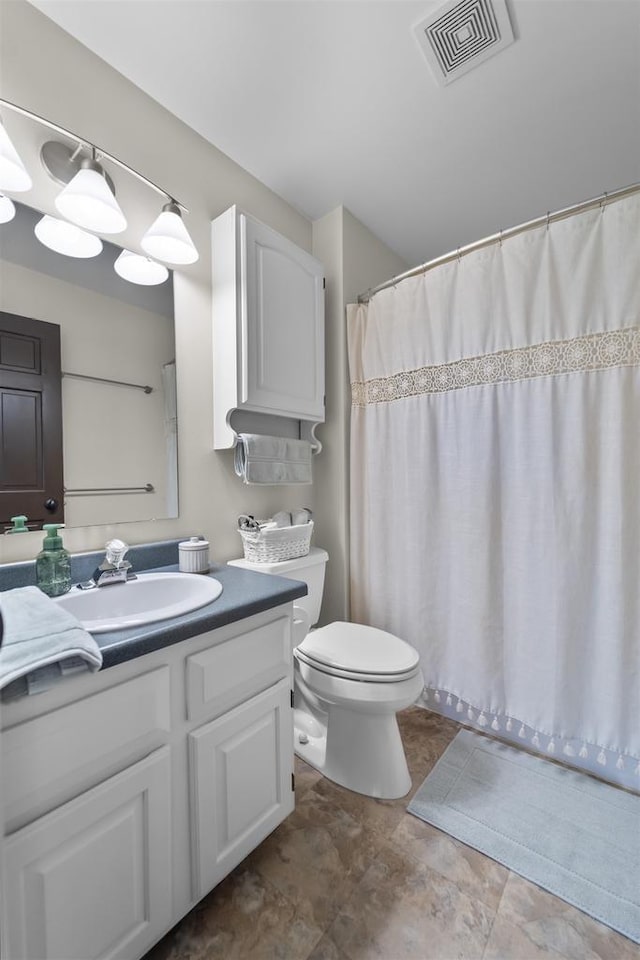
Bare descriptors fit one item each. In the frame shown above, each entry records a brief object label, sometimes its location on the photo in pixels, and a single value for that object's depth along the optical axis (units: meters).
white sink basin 0.94
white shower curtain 1.29
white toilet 1.28
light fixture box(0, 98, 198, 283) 1.05
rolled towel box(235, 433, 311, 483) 1.53
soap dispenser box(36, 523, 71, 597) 0.99
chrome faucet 1.09
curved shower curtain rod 1.27
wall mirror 1.09
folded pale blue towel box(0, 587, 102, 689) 0.62
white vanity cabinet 0.65
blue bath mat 1.04
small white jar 1.25
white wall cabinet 1.48
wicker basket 1.54
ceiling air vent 1.13
